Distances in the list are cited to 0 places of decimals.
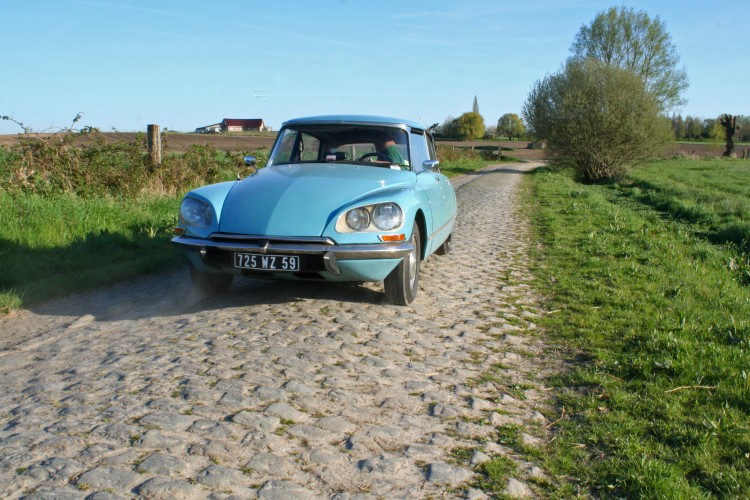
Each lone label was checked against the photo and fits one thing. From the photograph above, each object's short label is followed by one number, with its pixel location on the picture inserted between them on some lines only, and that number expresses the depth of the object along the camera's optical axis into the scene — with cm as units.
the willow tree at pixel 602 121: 3228
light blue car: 513
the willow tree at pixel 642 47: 5559
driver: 670
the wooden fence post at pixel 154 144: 1262
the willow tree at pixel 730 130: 6088
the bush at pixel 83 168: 1088
